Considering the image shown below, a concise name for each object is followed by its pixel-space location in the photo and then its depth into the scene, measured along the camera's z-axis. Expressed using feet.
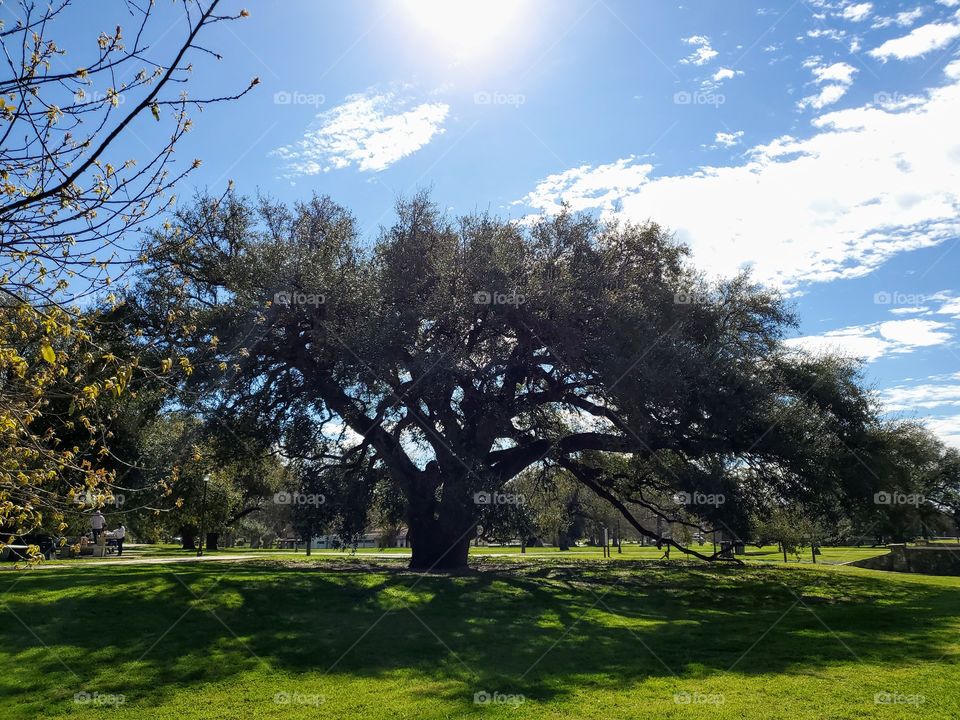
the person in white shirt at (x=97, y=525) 101.34
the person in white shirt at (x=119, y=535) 123.47
